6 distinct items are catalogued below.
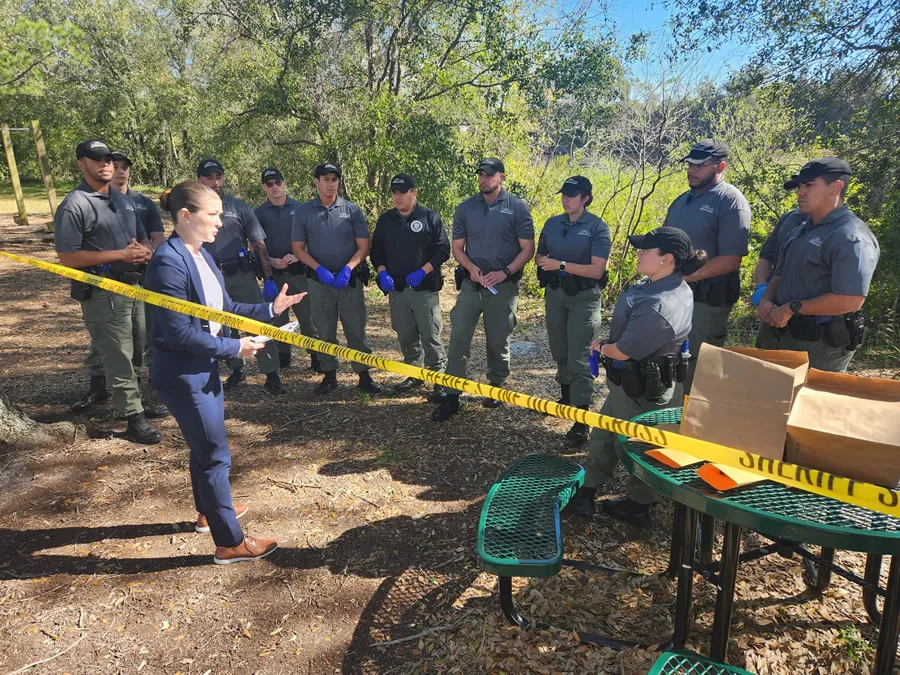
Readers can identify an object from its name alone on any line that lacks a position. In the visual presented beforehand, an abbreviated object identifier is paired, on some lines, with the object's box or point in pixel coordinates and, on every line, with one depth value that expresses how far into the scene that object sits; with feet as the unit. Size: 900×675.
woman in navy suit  8.39
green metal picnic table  5.32
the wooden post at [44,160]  38.11
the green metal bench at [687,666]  6.13
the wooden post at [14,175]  37.86
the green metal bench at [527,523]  7.67
